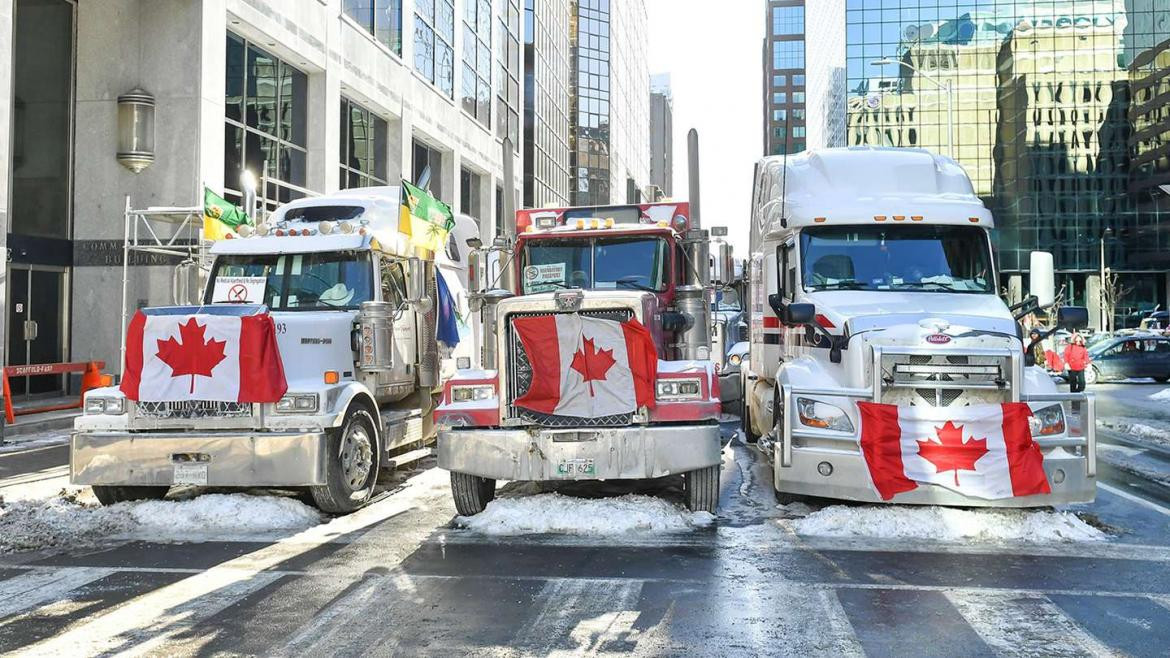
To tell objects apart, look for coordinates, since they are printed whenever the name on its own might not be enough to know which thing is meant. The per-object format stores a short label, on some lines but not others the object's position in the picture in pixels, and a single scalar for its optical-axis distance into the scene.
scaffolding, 16.91
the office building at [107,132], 19.69
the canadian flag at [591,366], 8.03
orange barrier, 14.93
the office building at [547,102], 58.12
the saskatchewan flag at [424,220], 10.98
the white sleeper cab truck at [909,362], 7.64
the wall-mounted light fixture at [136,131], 19.47
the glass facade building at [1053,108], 71.50
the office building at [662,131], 169.12
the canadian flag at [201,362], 8.30
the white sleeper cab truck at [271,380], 8.27
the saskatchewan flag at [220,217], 13.00
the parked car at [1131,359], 28.17
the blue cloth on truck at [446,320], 11.77
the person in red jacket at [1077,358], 22.20
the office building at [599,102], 79.50
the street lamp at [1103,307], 63.02
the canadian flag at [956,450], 7.56
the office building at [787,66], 166.88
